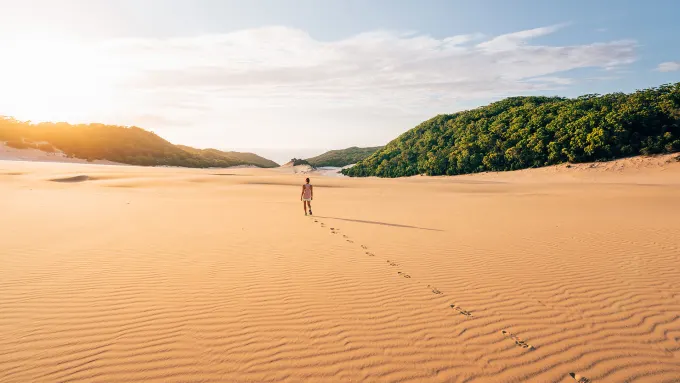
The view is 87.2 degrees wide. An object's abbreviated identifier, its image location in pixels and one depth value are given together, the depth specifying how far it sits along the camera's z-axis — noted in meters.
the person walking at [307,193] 15.50
